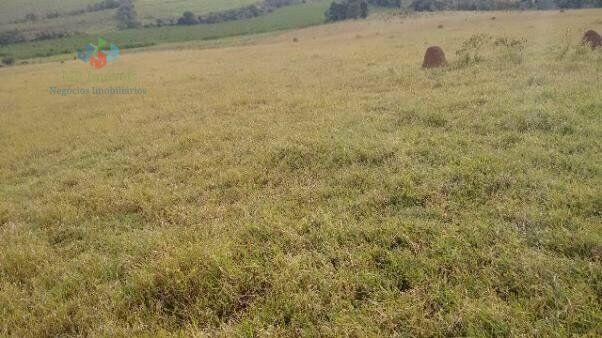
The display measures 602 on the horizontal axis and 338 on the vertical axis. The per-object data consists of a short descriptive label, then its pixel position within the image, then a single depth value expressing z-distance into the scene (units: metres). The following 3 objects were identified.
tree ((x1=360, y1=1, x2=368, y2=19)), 89.94
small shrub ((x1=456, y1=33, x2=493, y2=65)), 18.56
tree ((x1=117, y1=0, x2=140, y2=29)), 109.75
